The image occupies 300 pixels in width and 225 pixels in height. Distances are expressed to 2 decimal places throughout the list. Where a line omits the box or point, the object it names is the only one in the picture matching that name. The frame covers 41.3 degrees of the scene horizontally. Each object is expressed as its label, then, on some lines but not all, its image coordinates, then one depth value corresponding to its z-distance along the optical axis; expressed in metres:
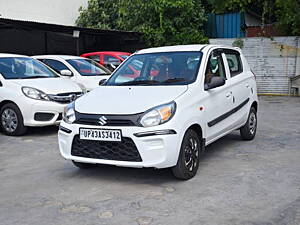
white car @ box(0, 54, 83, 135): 7.27
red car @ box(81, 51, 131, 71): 12.61
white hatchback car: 4.34
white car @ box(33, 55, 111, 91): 9.46
